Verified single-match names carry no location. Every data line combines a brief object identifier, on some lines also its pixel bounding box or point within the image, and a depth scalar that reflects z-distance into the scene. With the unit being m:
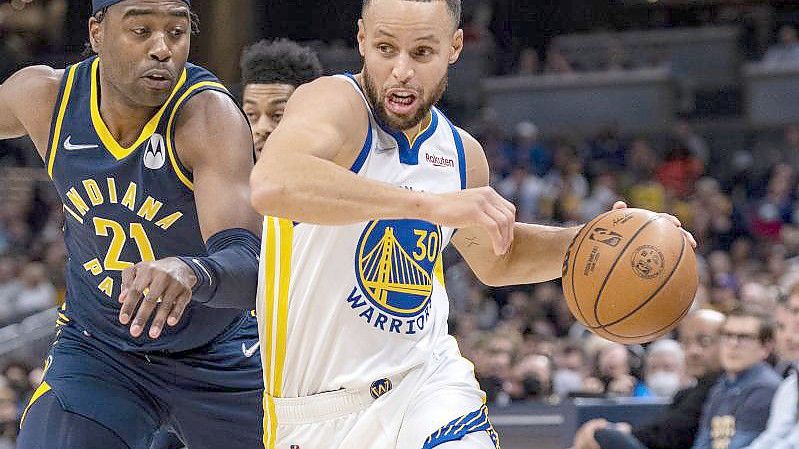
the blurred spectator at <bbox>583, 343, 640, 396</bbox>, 9.09
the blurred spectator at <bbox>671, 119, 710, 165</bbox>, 16.84
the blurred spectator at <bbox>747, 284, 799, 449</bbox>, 6.31
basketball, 3.63
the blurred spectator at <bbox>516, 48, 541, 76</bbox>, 19.45
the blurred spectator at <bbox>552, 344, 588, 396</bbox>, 10.41
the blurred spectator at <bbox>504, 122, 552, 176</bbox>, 17.00
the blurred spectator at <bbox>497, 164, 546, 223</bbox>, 15.80
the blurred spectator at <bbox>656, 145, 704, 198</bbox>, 16.19
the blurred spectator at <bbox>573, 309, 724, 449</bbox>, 7.19
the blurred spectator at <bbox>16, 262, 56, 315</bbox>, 14.21
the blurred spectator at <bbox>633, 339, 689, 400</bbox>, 9.16
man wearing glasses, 6.83
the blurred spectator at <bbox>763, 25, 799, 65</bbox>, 18.31
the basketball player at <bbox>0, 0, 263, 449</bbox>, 3.82
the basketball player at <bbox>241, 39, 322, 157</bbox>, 4.97
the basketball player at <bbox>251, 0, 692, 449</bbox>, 3.52
